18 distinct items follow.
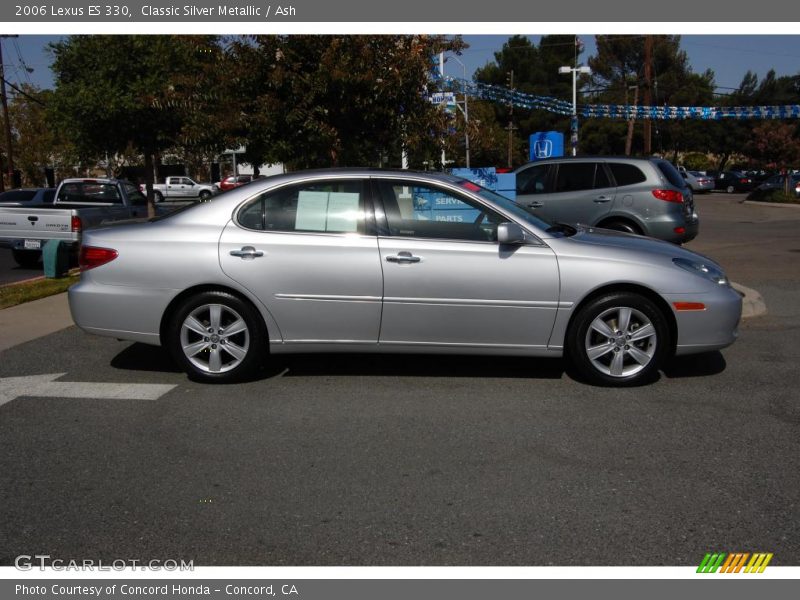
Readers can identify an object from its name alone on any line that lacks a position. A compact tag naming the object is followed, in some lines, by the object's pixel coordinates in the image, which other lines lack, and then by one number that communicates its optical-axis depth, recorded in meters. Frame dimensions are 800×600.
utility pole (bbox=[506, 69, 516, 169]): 51.97
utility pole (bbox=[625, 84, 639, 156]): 54.16
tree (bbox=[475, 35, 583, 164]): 61.38
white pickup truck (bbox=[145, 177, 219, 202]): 49.41
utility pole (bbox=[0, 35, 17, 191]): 37.63
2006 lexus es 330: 5.83
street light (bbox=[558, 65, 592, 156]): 36.69
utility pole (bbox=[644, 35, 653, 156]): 37.16
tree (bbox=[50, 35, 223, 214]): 22.44
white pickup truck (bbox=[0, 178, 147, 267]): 12.43
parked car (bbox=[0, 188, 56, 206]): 20.72
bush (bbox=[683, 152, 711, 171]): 62.75
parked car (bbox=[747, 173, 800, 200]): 33.34
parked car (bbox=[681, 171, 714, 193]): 44.09
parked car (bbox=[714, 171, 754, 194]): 44.10
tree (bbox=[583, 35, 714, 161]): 60.06
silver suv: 11.38
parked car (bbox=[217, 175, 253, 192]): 38.84
